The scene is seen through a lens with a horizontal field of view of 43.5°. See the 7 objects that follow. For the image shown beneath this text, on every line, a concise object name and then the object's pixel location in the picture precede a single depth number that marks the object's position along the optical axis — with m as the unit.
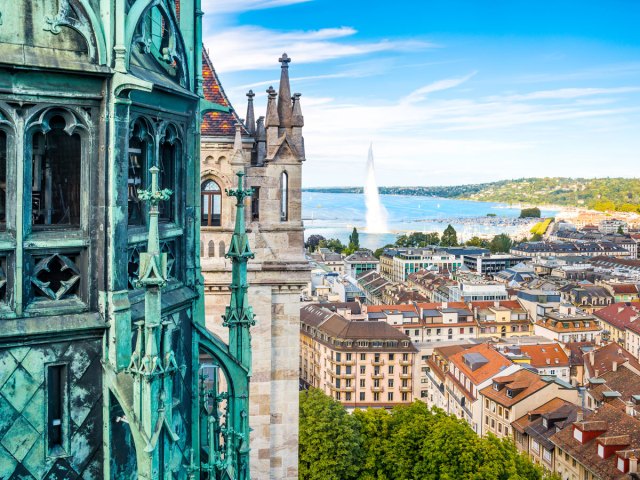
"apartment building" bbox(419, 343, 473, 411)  82.12
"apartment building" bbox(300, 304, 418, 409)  90.19
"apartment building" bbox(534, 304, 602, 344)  103.62
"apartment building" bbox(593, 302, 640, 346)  107.69
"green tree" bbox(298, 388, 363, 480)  49.44
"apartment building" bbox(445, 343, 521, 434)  71.12
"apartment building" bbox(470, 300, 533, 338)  110.19
